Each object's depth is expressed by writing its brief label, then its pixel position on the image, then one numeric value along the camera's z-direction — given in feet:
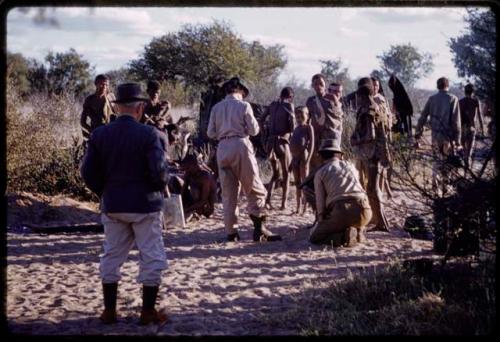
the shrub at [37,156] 35.68
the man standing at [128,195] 17.97
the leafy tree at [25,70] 90.53
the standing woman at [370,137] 29.84
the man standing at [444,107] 33.91
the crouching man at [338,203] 27.09
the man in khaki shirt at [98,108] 33.53
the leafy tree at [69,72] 93.71
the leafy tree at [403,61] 129.48
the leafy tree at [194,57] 78.18
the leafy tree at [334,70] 111.14
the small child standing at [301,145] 34.63
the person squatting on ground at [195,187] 33.19
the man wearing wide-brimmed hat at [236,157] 28.04
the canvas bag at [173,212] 31.42
